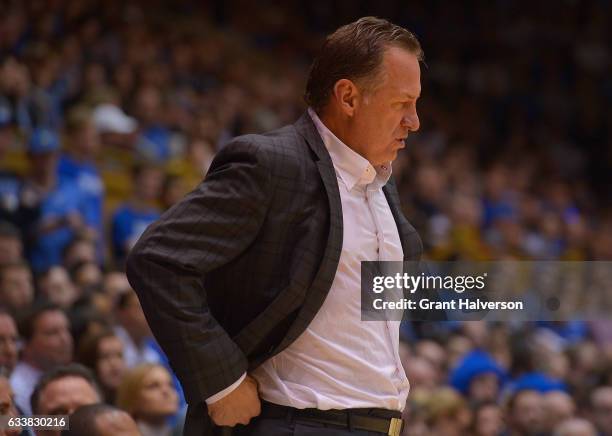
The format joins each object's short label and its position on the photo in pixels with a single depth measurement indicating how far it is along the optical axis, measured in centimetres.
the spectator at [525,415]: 1010
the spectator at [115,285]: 1022
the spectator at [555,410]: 1026
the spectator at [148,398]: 725
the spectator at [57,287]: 969
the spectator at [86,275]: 1017
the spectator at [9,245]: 995
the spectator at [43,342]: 806
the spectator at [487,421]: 977
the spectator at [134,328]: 970
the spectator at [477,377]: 1086
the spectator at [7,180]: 1105
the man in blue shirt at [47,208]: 1123
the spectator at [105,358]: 800
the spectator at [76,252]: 1074
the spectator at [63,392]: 637
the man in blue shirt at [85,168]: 1237
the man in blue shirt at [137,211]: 1234
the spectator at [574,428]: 994
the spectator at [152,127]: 1488
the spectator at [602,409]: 1041
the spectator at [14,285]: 922
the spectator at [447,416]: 968
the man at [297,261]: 393
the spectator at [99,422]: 571
